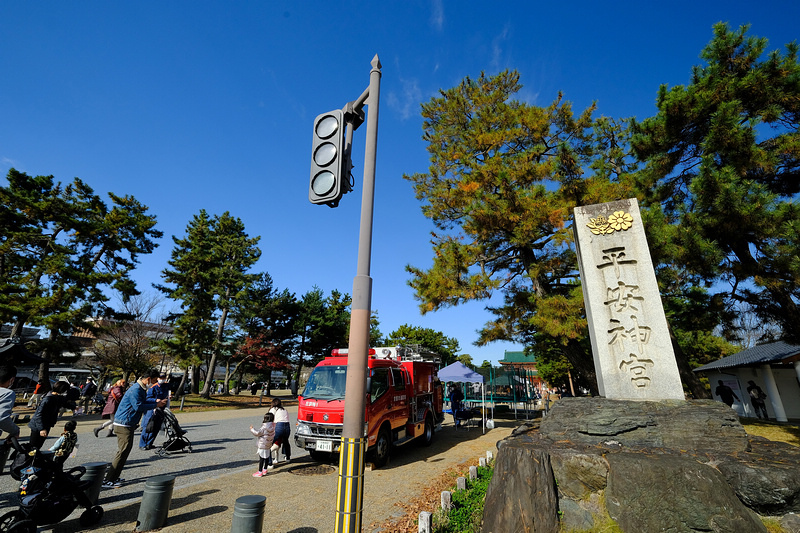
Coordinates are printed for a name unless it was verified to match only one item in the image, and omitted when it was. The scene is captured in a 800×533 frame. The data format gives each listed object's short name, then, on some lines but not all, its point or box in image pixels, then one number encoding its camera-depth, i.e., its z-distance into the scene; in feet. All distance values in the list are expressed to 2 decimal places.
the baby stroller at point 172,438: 31.91
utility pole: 9.61
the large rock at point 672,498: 13.62
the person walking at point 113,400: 38.42
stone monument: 22.62
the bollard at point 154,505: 15.71
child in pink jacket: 25.91
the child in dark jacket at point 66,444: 15.33
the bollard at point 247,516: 13.58
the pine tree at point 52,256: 59.16
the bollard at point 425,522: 14.75
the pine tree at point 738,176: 26.55
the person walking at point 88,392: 59.38
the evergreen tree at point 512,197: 40.09
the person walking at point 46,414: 20.01
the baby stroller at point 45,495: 13.51
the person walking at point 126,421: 20.63
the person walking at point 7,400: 16.06
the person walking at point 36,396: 48.55
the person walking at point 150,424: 31.99
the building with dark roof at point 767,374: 58.18
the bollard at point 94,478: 17.13
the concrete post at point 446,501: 17.94
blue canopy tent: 55.77
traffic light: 11.22
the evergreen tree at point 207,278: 86.33
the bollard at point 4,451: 19.33
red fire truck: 27.40
